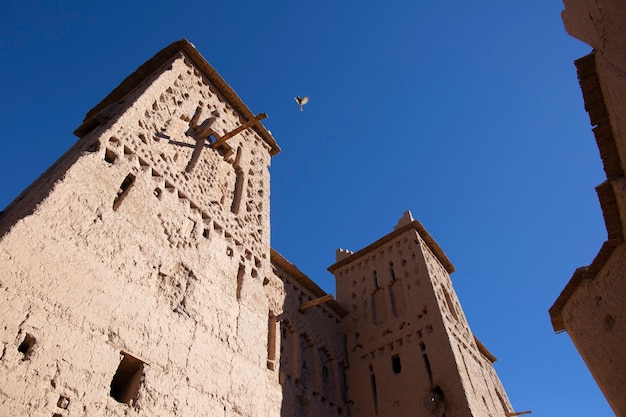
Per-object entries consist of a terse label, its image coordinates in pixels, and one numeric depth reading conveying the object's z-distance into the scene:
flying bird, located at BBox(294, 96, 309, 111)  9.92
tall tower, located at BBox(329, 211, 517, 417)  9.70
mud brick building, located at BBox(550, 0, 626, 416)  3.58
